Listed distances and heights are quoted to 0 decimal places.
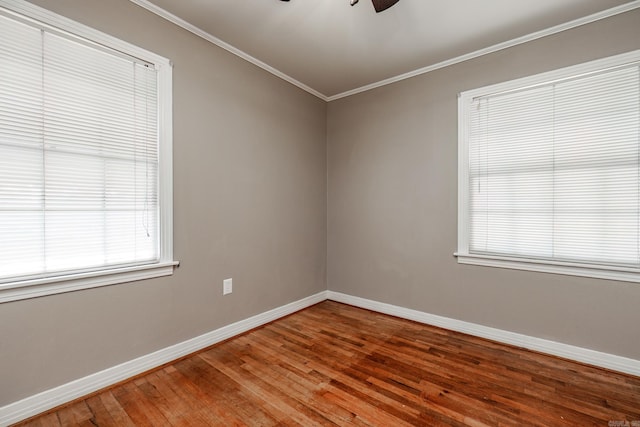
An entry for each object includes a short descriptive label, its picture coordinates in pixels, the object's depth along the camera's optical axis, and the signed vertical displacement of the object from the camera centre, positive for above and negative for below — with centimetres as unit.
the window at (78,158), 154 +33
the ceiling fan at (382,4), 162 +120
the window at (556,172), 204 +32
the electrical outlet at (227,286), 252 -68
